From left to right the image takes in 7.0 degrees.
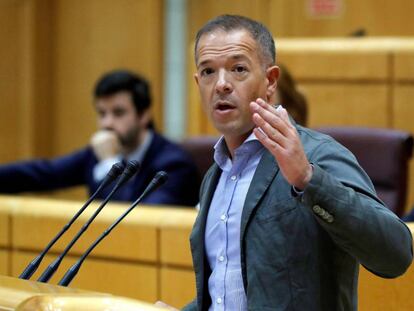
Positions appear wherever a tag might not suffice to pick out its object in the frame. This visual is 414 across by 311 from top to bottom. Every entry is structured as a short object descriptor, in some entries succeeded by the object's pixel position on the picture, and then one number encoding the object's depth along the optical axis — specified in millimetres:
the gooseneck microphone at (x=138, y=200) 6379
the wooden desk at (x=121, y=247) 7573
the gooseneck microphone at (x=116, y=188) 6388
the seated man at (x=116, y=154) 8919
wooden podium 6006
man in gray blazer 6091
